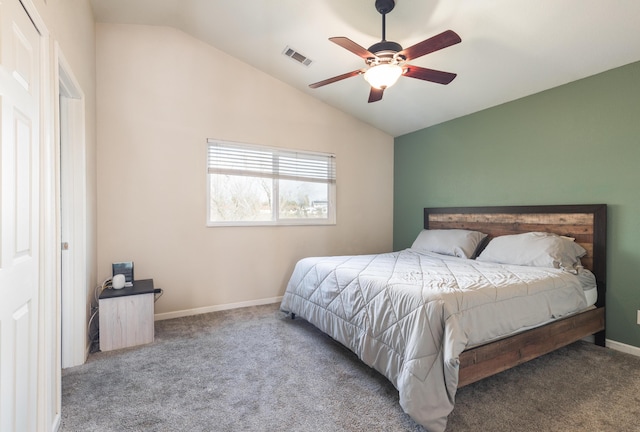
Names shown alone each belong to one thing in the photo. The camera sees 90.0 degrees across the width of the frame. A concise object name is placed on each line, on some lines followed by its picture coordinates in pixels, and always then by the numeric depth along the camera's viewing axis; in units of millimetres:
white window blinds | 3643
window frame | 3578
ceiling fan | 2000
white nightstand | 2625
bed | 1718
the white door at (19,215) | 1150
